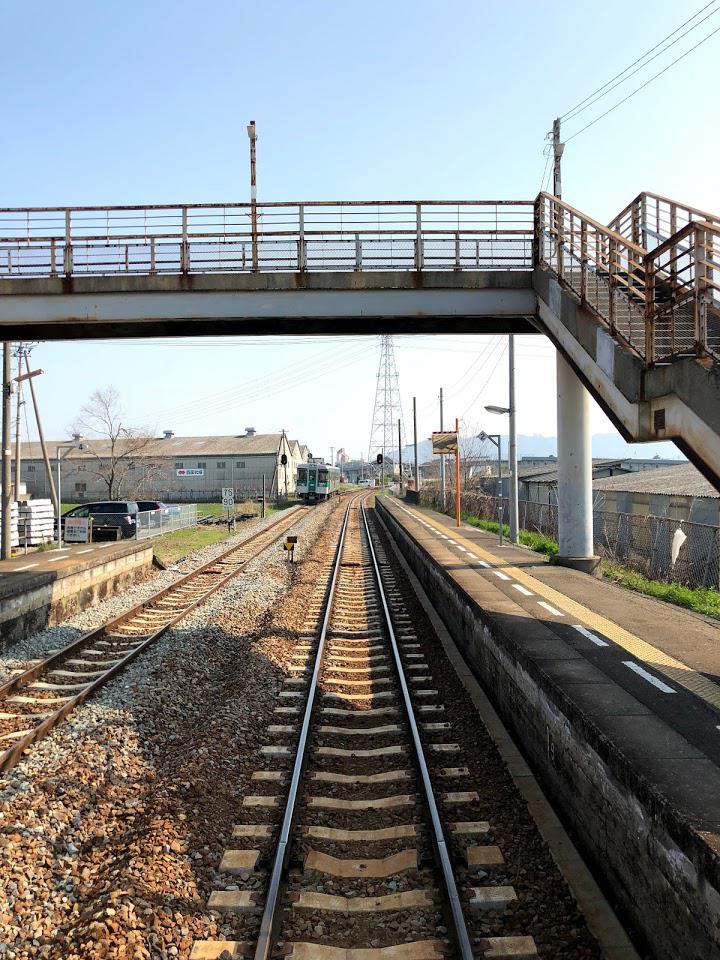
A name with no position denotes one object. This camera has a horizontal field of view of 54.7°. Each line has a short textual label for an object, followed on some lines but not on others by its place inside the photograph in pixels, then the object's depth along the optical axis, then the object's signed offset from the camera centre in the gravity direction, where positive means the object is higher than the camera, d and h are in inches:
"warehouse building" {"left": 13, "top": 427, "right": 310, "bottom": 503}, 2854.3 +69.4
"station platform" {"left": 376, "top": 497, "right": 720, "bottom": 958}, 160.2 -78.8
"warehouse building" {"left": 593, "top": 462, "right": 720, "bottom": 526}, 656.9 -11.9
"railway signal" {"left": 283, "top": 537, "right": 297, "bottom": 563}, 829.2 -72.6
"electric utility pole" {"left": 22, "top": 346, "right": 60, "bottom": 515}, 1041.5 +85.4
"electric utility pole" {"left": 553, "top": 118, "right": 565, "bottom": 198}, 642.8 +310.3
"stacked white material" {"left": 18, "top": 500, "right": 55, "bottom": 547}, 946.1 -50.5
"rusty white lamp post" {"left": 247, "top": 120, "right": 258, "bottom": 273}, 693.9 +324.3
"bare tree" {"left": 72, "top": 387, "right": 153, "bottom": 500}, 2001.2 +85.2
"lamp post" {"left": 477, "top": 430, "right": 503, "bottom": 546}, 824.3 +56.5
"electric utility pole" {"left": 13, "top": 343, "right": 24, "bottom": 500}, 1001.5 +109.0
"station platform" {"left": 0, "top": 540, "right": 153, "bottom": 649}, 480.1 -78.5
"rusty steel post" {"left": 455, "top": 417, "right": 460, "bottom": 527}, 945.1 +6.6
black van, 975.0 -41.7
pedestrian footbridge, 506.0 +147.5
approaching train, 2188.7 +9.6
